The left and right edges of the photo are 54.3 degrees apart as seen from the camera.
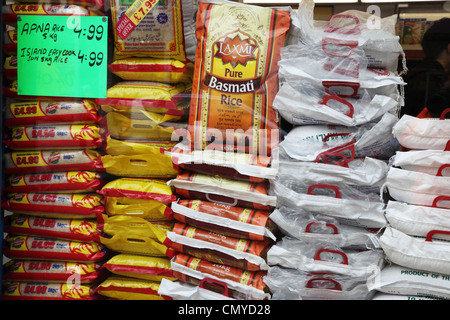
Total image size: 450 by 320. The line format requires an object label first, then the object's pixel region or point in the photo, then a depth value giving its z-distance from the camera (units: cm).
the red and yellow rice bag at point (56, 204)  202
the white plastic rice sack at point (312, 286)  164
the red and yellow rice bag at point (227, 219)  173
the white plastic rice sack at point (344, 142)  166
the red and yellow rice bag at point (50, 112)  197
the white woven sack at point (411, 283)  152
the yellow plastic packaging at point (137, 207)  197
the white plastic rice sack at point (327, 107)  167
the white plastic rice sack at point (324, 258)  164
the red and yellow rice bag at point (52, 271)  204
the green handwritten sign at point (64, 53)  186
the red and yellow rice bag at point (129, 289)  199
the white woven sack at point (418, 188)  152
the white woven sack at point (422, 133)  152
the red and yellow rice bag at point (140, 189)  193
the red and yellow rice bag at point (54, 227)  203
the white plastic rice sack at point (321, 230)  167
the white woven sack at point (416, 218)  152
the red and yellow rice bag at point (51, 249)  204
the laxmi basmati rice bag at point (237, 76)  178
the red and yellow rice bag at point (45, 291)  203
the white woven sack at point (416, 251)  150
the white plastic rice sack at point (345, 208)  165
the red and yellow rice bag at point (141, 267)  197
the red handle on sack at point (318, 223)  168
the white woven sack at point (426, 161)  152
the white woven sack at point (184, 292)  180
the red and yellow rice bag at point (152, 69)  194
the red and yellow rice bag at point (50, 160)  203
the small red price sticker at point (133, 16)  187
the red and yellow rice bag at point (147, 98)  193
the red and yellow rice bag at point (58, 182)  203
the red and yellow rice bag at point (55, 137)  200
